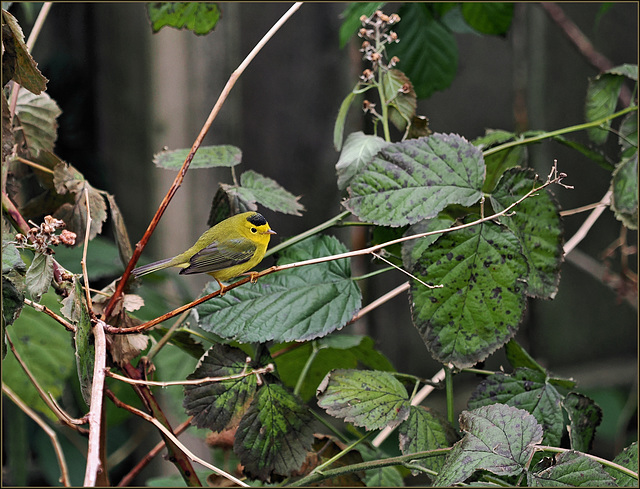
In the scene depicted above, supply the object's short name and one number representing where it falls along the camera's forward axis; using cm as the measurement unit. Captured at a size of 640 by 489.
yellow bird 498
